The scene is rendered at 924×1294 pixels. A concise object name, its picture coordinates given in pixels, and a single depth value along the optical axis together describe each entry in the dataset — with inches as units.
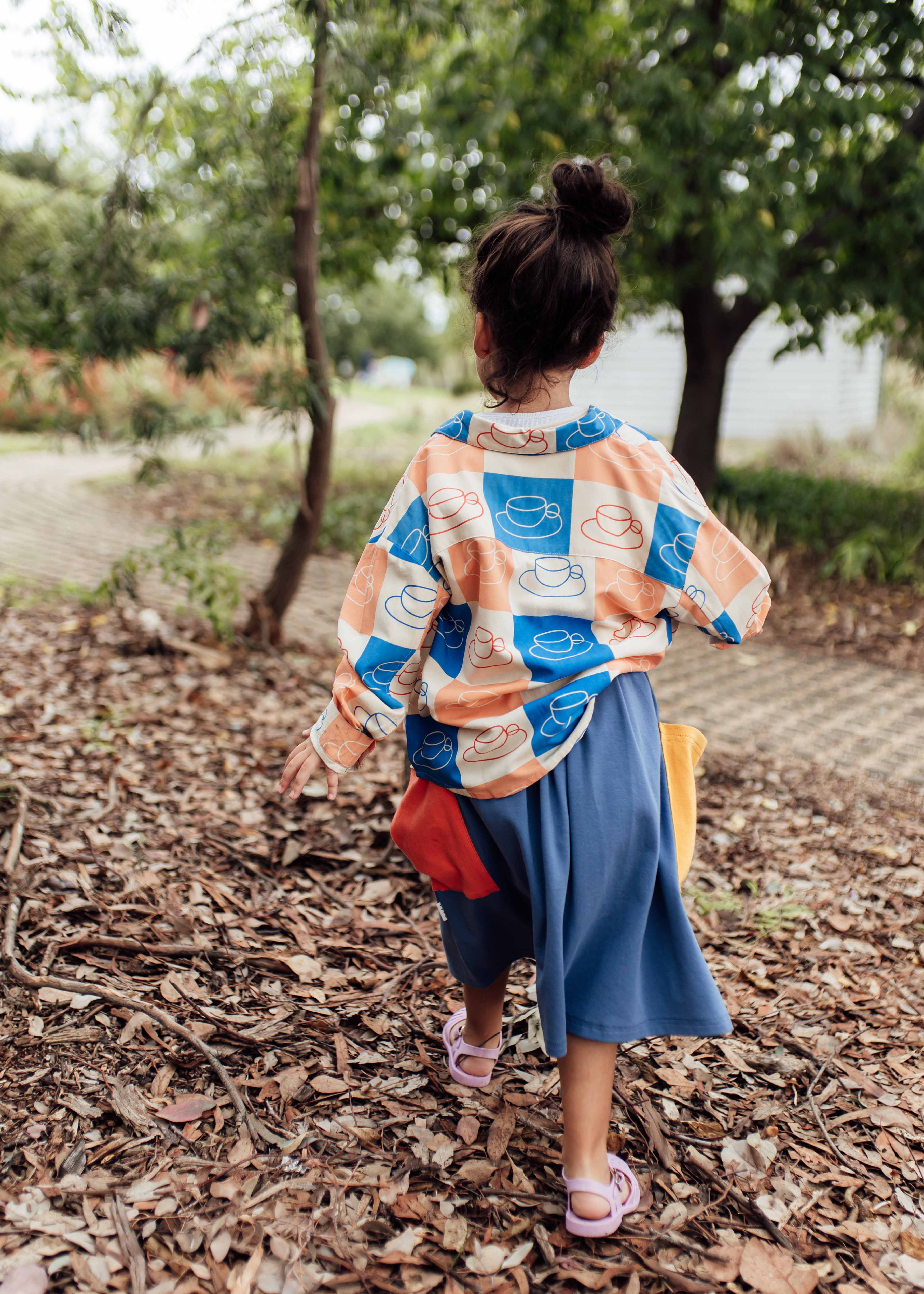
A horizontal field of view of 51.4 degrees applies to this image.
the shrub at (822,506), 309.9
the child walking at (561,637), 61.6
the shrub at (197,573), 182.5
